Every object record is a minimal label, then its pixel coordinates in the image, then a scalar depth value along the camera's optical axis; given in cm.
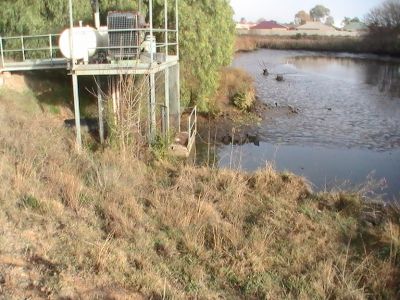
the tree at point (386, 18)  6331
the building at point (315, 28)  10660
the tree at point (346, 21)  15875
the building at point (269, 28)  10316
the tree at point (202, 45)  1881
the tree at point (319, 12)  18688
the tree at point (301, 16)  17430
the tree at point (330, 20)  17582
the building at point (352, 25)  13477
